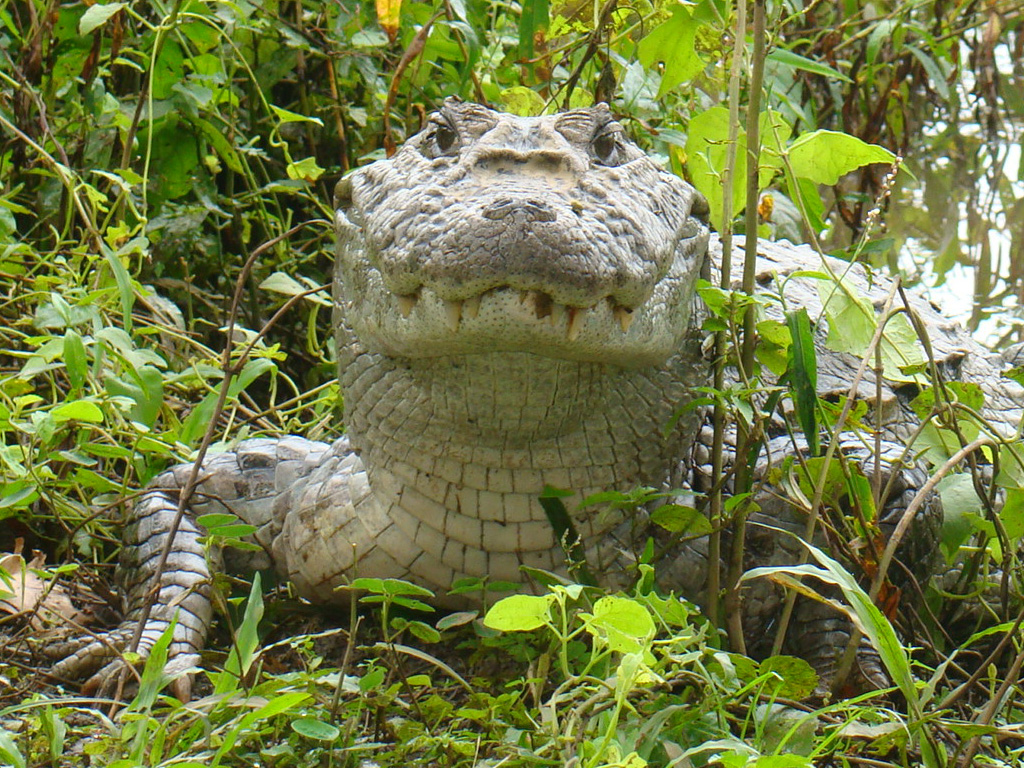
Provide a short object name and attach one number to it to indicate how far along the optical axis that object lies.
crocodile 3.90
